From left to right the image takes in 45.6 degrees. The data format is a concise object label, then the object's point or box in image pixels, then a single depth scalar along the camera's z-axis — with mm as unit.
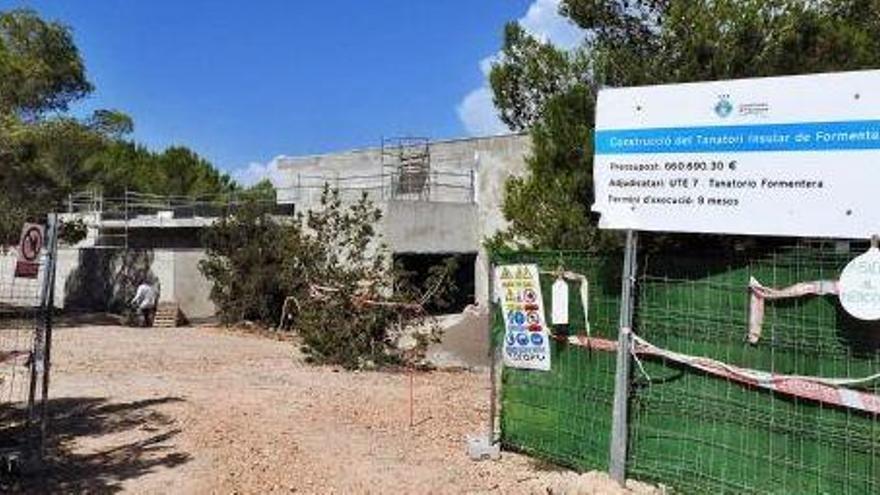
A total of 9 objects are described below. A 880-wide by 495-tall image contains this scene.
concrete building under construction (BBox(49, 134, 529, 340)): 29125
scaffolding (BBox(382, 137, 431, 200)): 33188
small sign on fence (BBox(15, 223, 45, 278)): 9281
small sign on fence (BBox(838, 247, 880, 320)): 6496
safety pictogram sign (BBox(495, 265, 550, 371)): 9281
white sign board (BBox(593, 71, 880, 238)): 6781
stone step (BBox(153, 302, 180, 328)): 29484
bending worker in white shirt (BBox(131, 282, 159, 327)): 29203
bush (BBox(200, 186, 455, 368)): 18438
